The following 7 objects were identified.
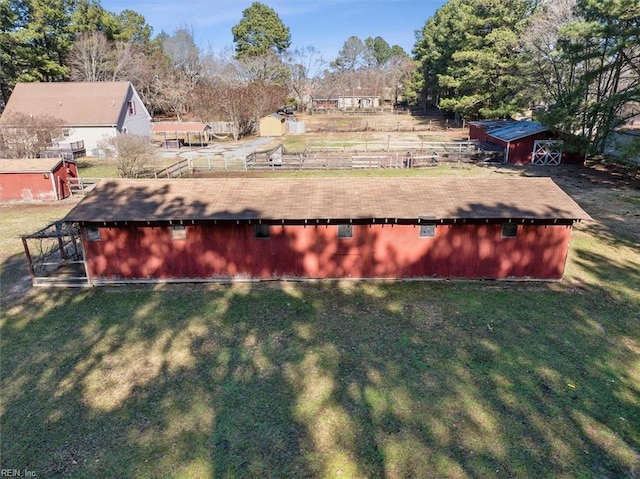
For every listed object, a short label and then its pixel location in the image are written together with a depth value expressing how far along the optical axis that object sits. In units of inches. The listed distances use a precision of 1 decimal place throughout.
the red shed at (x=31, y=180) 911.0
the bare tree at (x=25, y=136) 1109.1
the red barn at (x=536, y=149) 1282.0
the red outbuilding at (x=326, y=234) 507.5
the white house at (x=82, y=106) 1497.3
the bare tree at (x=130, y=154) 1009.0
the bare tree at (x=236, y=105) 1909.4
